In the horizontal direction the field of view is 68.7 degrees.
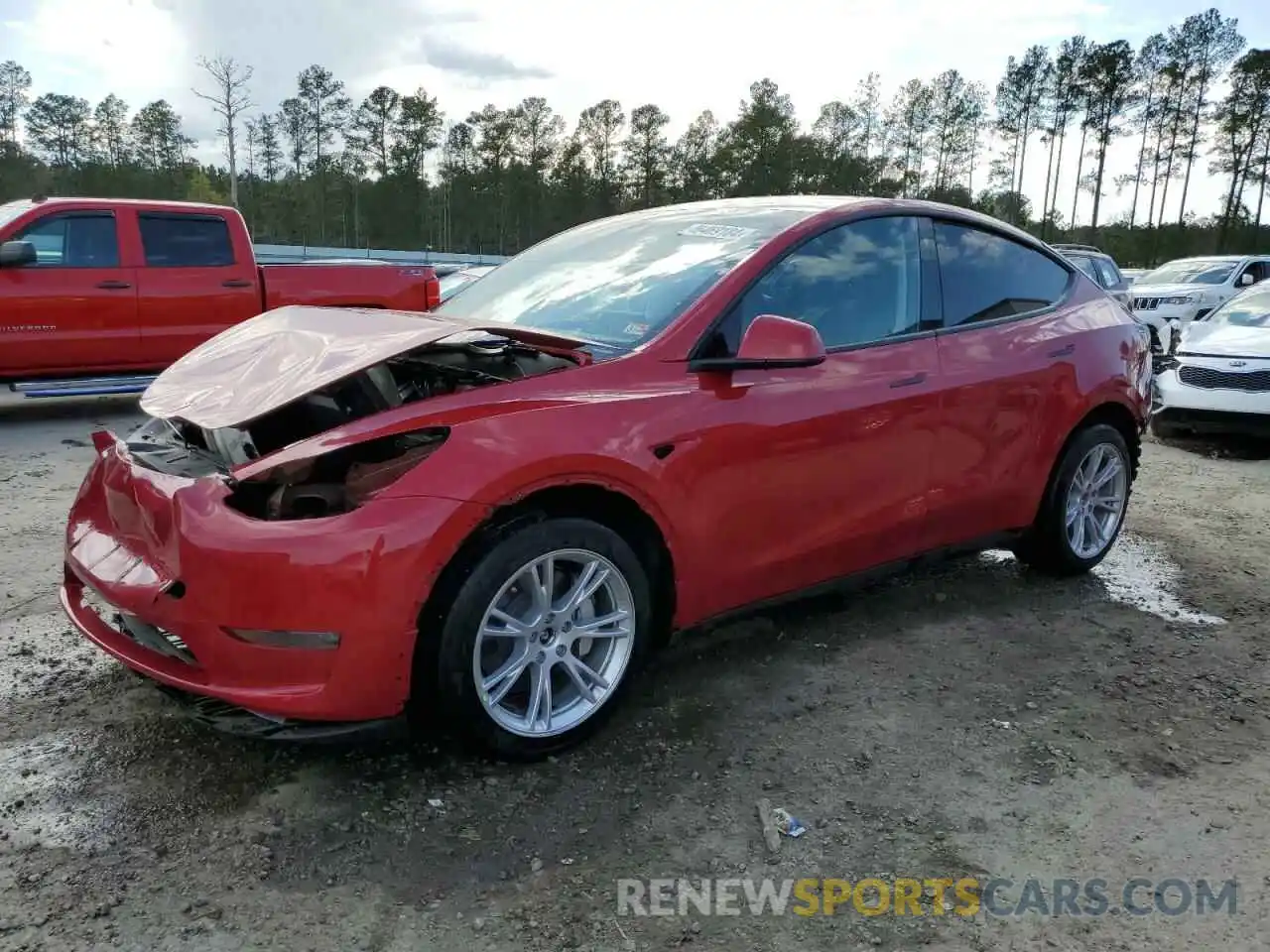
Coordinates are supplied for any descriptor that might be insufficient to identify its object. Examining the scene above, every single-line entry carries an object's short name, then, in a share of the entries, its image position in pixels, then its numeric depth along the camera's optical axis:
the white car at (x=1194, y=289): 15.33
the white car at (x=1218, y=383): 8.09
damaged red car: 2.35
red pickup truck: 7.98
